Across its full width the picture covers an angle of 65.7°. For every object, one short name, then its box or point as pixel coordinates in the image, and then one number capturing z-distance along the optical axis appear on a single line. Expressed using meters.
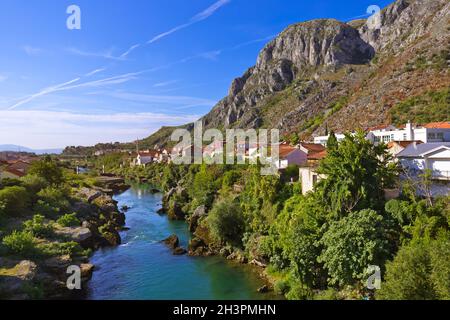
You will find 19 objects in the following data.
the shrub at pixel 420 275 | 15.26
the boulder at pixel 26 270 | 21.15
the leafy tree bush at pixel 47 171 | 48.75
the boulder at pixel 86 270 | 25.11
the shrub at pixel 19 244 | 24.98
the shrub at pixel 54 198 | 41.04
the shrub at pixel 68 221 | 34.47
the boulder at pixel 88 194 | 51.22
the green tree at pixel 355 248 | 19.56
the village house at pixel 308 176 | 29.83
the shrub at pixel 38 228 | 30.02
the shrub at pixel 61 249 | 26.25
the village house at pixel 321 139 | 62.77
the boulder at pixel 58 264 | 24.39
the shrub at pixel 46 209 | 37.69
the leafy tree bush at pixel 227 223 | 32.19
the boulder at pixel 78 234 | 30.89
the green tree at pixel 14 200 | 34.69
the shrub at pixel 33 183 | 42.52
